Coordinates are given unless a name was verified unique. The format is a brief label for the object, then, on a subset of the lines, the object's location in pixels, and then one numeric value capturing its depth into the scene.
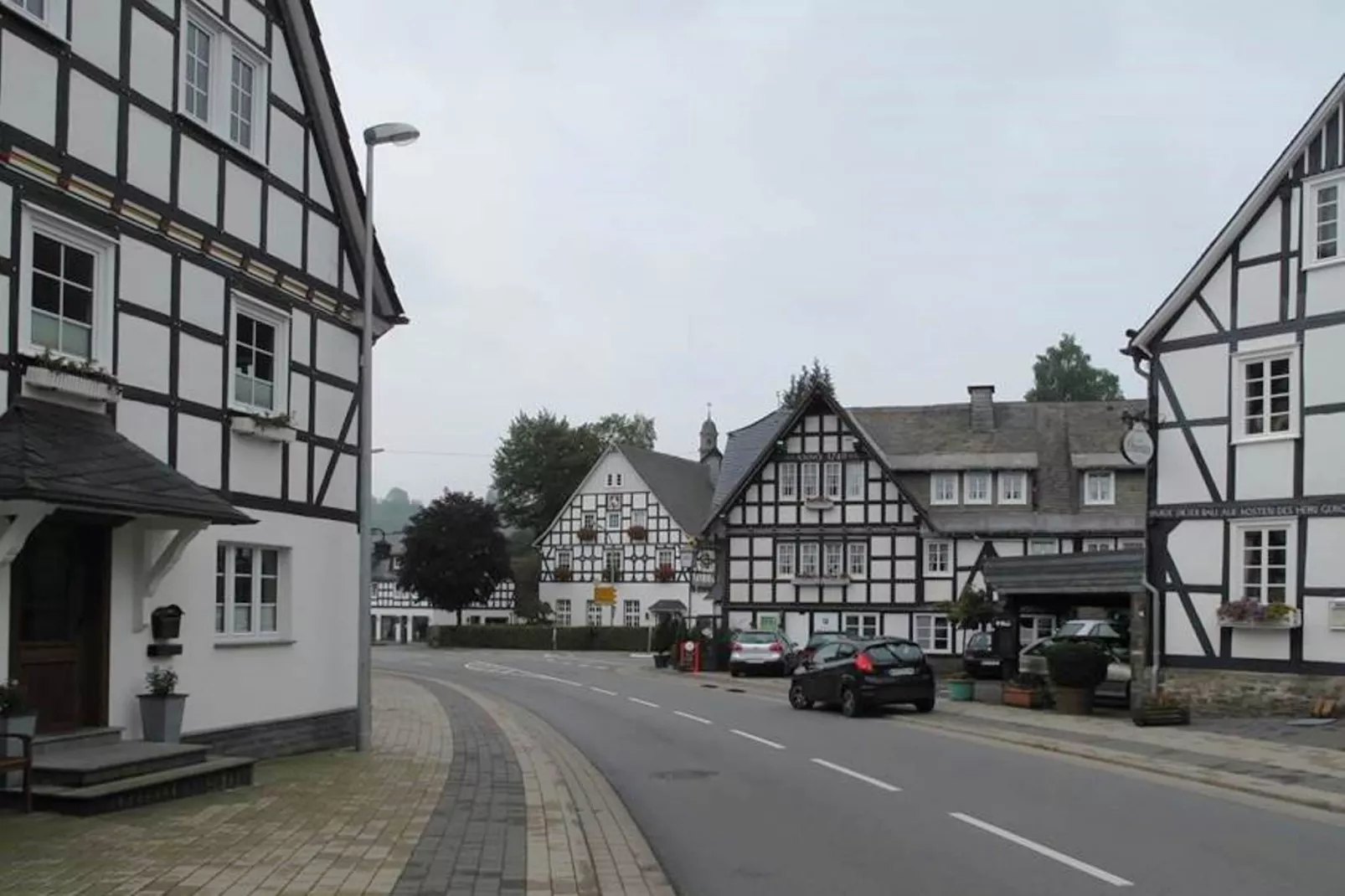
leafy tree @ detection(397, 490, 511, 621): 74.75
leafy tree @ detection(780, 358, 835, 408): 86.00
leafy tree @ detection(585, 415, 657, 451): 112.50
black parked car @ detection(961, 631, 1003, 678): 37.22
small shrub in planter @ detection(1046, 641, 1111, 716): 24.28
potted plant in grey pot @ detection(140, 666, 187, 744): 13.18
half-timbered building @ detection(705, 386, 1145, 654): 44.56
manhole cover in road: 15.53
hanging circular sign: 23.84
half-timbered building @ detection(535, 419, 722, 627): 71.25
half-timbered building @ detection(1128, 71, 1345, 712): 21.92
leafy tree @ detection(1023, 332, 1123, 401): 94.88
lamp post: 16.42
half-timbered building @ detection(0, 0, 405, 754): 11.96
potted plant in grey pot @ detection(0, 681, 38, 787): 10.85
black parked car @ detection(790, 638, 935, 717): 25.11
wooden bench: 10.34
